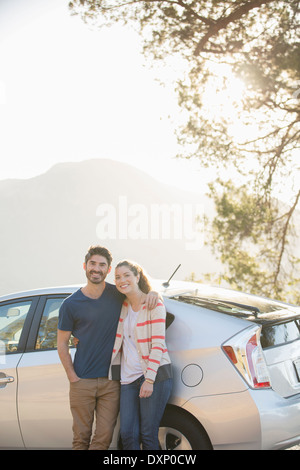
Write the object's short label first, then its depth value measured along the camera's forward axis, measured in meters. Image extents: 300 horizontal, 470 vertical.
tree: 10.68
